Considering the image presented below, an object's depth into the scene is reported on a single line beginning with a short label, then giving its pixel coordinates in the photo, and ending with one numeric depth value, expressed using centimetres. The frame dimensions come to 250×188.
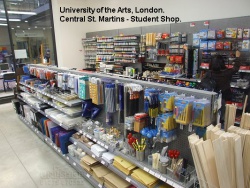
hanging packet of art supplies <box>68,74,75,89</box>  297
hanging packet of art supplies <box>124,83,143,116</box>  202
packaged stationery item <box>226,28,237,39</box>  351
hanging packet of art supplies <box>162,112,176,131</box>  173
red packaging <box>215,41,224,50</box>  372
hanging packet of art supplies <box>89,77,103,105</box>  245
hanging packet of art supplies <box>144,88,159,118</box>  185
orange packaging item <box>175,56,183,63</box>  429
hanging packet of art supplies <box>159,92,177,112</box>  172
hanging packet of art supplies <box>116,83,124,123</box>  215
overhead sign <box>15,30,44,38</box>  738
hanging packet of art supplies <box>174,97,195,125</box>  157
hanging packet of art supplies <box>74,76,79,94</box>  284
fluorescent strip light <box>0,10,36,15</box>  658
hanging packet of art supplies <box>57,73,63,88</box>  326
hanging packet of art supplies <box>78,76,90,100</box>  263
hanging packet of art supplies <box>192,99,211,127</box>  152
